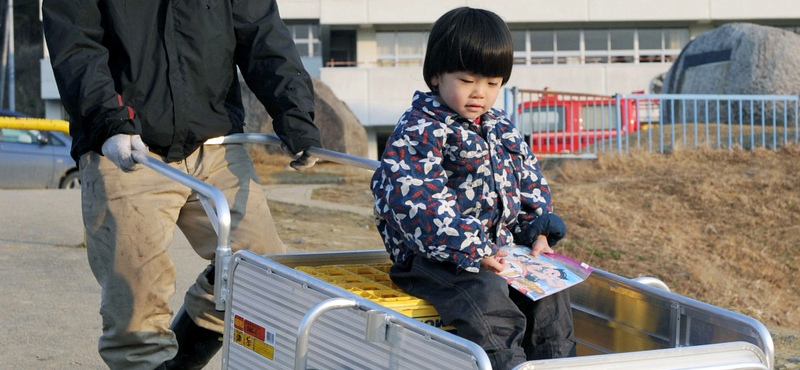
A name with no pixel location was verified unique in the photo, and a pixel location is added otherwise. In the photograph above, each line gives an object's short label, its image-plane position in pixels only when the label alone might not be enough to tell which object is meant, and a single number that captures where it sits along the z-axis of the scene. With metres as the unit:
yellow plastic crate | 3.24
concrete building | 36.72
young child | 3.19
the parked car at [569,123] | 14.98
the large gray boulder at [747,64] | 16.81
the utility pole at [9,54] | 37.26
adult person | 3.66
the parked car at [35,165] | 15.54
